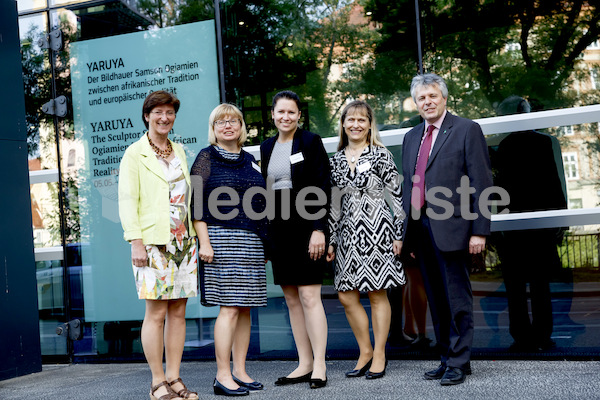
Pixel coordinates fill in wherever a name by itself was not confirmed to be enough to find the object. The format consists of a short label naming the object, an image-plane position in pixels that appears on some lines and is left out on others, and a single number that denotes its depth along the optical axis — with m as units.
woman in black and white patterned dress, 4.03
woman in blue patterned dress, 3.84
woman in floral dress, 3.64
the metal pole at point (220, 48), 5.20
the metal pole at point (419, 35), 4.75
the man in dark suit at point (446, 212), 3.75
